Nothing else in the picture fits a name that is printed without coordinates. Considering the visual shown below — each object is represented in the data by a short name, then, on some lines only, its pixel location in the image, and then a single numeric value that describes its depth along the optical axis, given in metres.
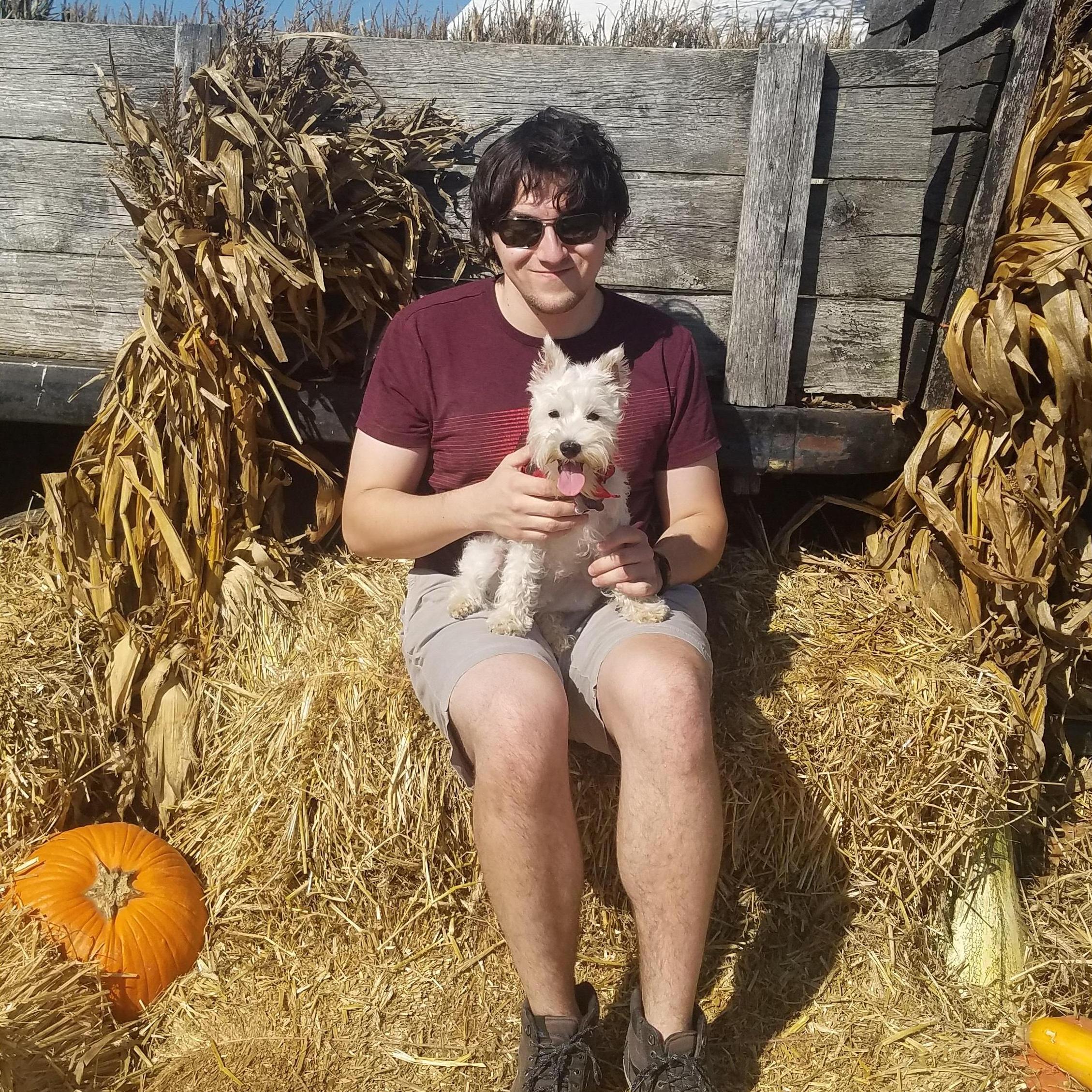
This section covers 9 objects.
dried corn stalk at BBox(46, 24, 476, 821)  3.00
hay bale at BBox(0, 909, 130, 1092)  2.23
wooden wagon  3.28
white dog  2.26
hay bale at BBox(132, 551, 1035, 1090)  2.65
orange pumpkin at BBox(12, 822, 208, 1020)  2.57
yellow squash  2.38
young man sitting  2.24
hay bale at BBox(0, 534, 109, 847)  2.84
